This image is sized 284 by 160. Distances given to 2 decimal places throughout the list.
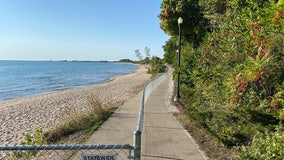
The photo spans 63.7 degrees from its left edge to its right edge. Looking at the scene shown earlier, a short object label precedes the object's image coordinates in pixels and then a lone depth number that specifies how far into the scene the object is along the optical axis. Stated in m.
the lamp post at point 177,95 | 13.00
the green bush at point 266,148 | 3.52
